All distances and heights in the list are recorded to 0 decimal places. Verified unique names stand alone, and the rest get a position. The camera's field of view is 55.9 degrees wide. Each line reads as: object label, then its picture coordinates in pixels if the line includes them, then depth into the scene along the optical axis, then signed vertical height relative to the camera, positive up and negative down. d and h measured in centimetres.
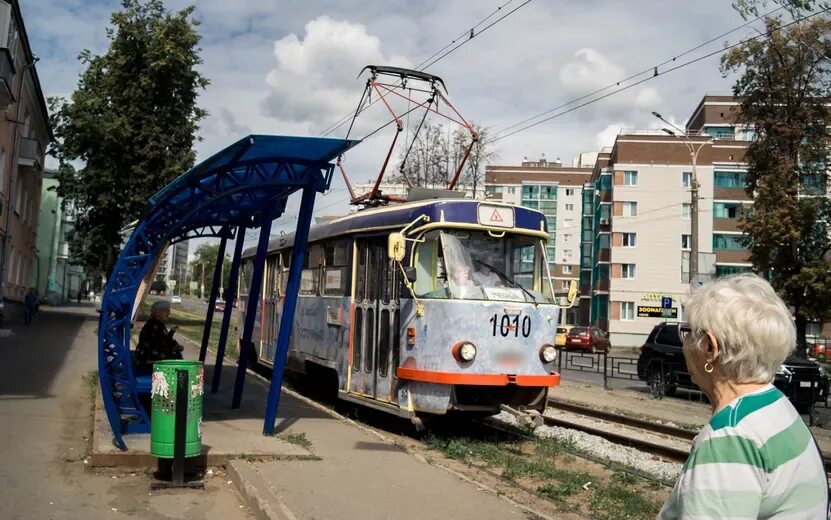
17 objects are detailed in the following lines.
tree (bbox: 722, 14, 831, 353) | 3425 +671
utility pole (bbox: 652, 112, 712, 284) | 2653 +284
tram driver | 1018 +37
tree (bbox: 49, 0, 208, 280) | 3409 +779
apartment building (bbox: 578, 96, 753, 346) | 6225 +714
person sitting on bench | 988 -61
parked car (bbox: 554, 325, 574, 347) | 4061 -126
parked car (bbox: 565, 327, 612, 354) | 4269 -186
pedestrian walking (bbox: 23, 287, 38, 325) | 3170 -68
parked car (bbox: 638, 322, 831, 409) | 1673 -140
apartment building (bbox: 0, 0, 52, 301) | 2453 +547
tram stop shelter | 870 +90
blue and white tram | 980 -12
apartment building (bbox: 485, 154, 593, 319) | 9869 +1372
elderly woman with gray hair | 214 -32
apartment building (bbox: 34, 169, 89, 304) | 5525 +349
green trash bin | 749 -114
